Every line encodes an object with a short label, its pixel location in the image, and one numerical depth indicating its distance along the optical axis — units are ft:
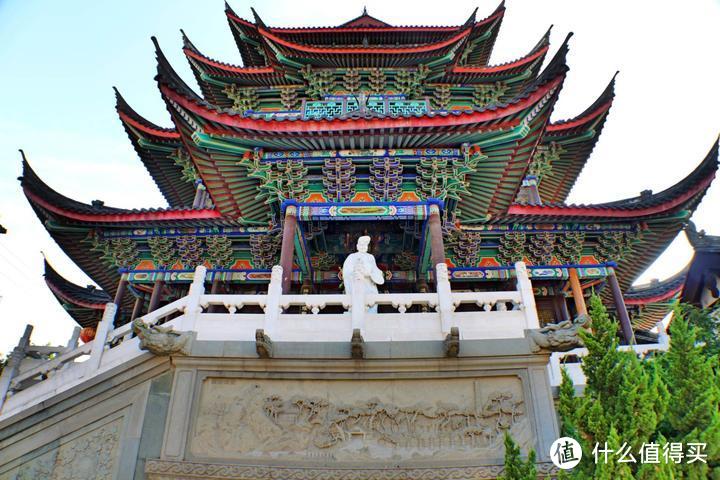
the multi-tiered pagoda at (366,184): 32.63
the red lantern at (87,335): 49.81
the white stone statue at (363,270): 26.40
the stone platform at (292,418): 20.40
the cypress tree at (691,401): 14.08
